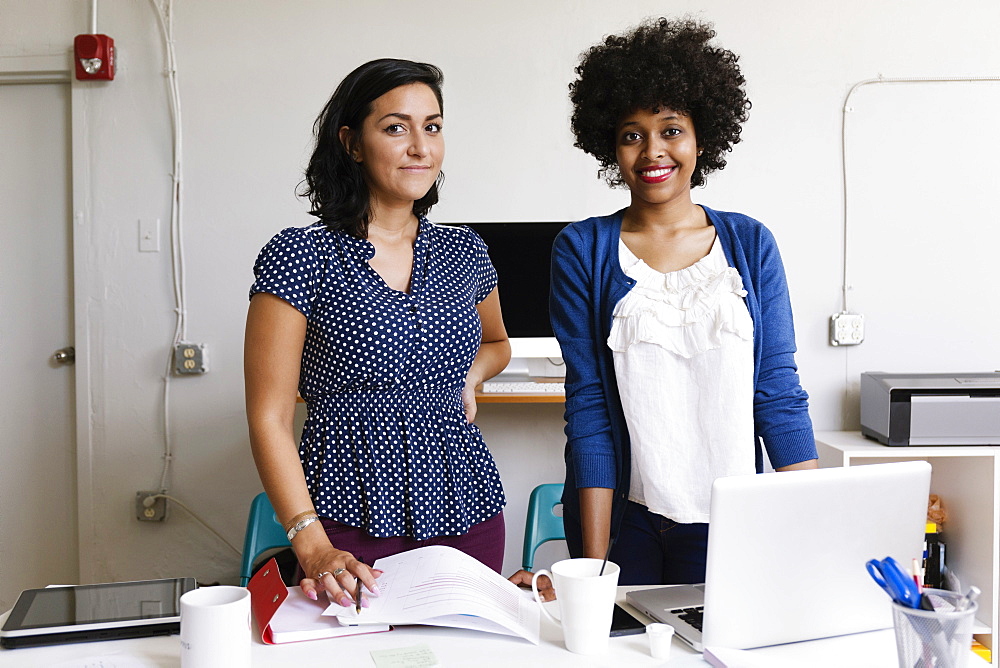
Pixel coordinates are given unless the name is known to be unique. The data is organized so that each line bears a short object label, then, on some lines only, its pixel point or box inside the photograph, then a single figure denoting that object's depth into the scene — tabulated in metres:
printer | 2.49
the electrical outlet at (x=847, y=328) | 2.87
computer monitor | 2.72
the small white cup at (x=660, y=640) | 0.96
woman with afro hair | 1.28
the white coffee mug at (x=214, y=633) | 0.87
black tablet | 1.02
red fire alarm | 2.81
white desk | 0.96
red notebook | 1.01
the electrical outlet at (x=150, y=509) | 2.94
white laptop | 0.92
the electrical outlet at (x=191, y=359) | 2.89
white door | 3.00
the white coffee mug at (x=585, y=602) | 0.95
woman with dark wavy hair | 1.27
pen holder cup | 0.80
